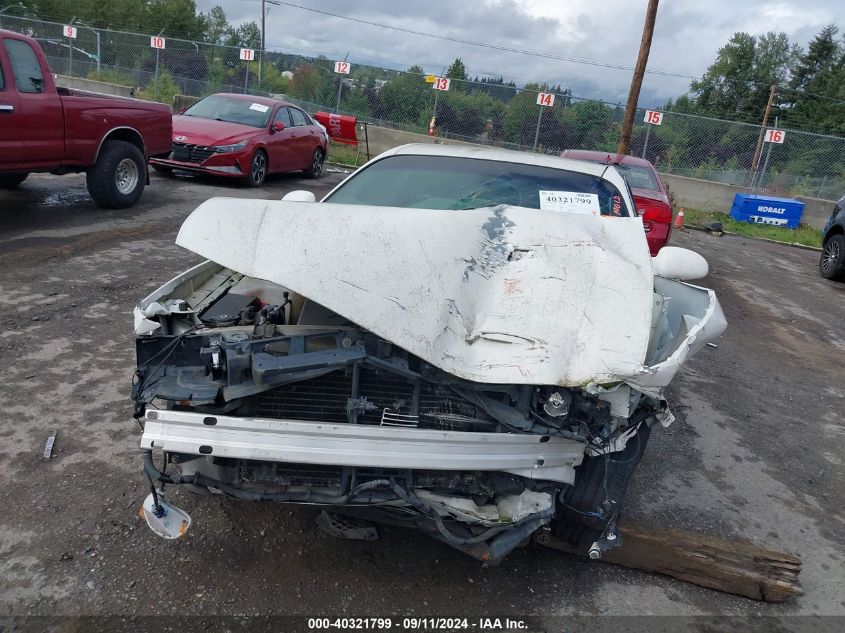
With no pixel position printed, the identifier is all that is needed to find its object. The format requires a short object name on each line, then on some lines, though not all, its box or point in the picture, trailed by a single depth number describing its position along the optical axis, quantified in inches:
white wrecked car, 96.5
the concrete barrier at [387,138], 774.9
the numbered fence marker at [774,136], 725.3
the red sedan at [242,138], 435.2
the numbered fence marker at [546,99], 751.7
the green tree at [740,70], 2036.2
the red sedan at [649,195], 310.7
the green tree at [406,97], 810.8
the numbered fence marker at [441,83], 780.6
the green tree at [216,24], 2393.6
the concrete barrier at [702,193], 715.4
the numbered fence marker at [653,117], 747.4
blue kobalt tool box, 661.3
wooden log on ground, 120.0
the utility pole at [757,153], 746.9
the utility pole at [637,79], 594.5
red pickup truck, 270.7
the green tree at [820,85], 1665.8
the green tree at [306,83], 863.1
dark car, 419.5
